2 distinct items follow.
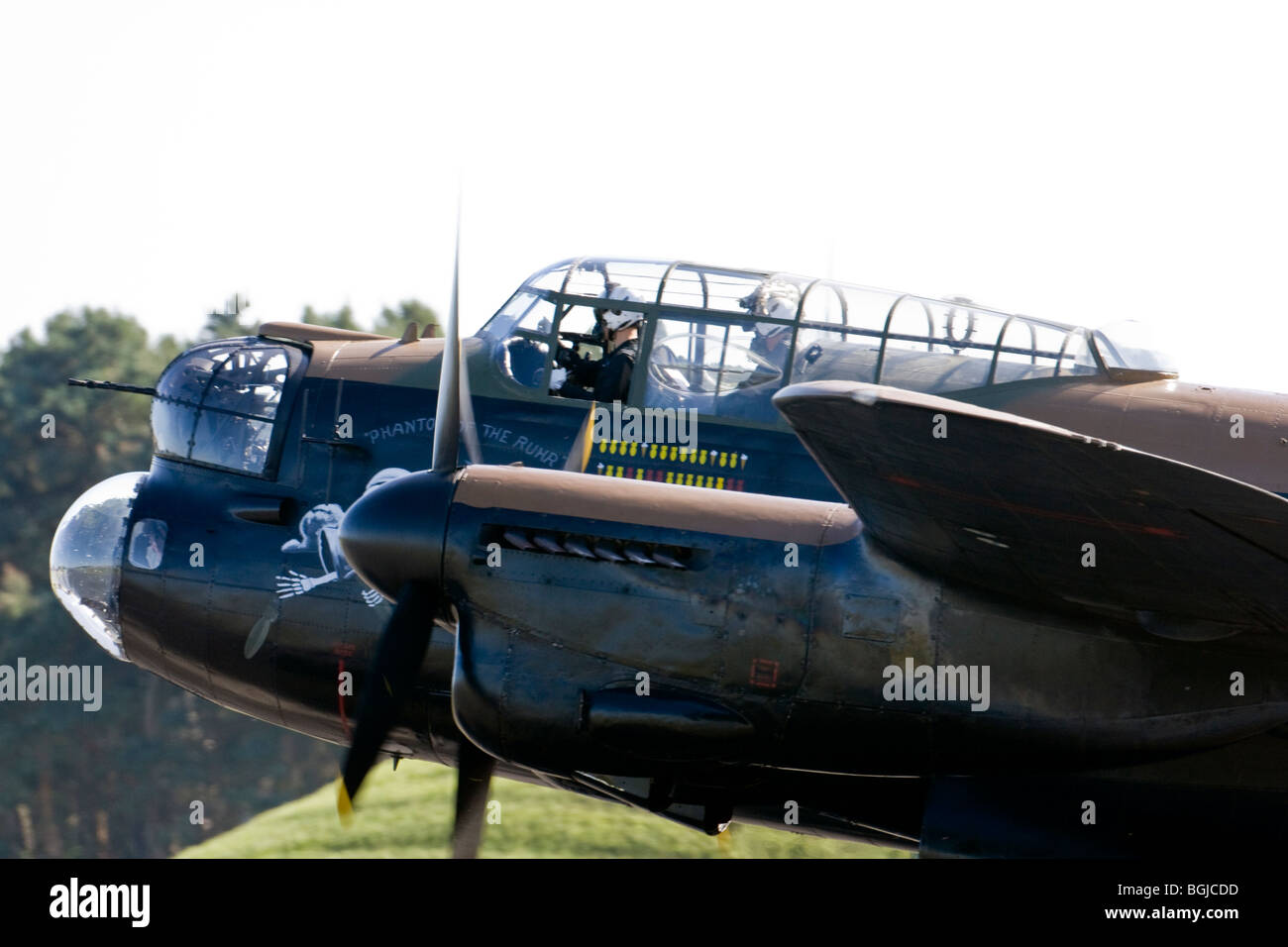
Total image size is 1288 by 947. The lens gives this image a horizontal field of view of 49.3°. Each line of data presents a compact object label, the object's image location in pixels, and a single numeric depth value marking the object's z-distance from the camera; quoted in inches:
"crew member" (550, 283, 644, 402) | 452.8
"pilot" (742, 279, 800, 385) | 443.2
